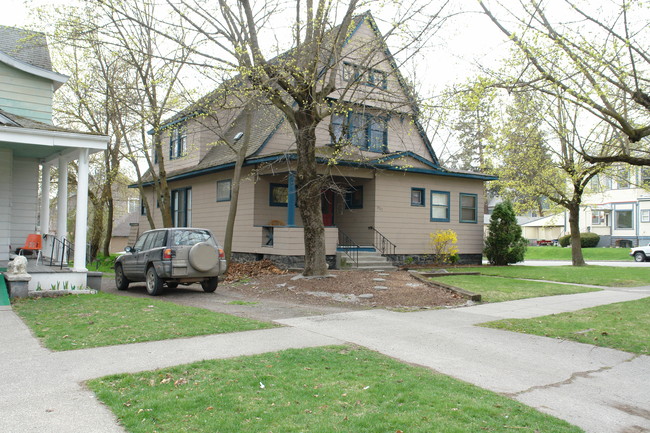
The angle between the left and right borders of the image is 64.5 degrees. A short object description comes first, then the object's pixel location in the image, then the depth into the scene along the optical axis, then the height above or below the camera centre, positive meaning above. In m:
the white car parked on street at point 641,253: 32.00 -1.11
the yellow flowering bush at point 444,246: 21.17 -0.52
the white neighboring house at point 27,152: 13.99 +2.13
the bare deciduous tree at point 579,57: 9.71 +3.49
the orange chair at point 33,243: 13.31 -0.36
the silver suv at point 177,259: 12.62 -0.70
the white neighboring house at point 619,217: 42.12 +1.56
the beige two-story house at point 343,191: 18.72 +1.71
